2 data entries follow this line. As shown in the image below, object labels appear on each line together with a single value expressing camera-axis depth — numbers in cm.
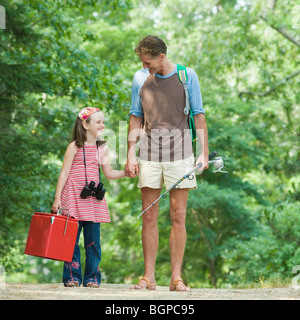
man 942
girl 1008
